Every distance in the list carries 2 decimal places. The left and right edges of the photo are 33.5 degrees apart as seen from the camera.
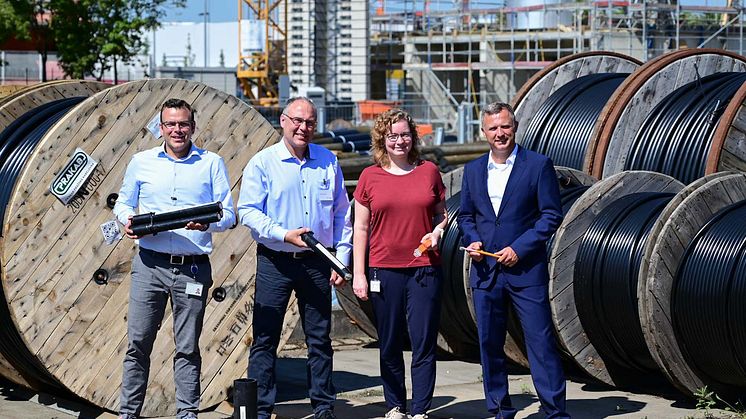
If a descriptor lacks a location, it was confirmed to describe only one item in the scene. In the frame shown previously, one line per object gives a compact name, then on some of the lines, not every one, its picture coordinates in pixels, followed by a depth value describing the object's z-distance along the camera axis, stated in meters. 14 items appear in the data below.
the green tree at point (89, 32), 35.09
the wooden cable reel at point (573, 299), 8.79
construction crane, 53.88
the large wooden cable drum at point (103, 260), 7.50
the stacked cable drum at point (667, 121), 10.77
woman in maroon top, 7.09
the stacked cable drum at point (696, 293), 7.81
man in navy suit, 6.95
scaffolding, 41.94
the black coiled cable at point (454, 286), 9.66
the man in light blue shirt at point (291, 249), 7.04
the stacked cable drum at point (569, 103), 12.07
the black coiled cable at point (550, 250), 8.97
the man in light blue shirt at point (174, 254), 6.88
